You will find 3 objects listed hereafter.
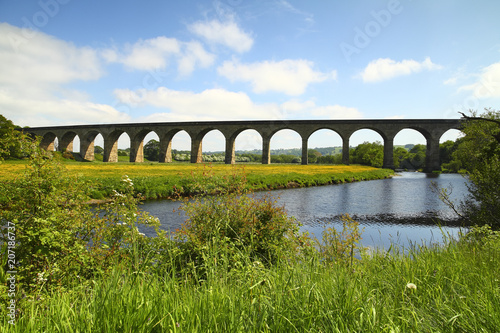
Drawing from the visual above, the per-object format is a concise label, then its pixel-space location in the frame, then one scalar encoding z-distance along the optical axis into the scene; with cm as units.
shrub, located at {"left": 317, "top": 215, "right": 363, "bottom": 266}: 369
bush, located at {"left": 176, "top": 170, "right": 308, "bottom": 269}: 380
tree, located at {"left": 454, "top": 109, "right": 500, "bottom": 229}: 586
